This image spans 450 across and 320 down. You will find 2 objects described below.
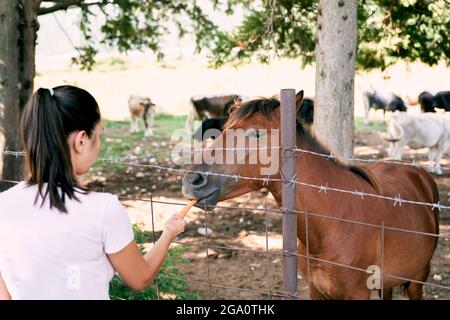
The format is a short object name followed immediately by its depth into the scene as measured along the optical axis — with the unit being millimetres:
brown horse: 3250
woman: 1918
